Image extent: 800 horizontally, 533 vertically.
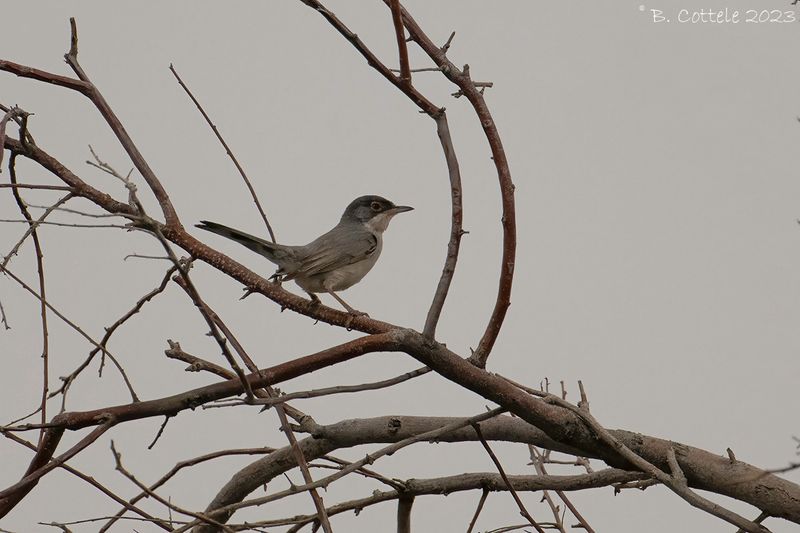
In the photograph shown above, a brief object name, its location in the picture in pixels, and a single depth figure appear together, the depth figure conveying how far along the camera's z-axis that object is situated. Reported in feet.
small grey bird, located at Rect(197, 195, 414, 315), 25.96
